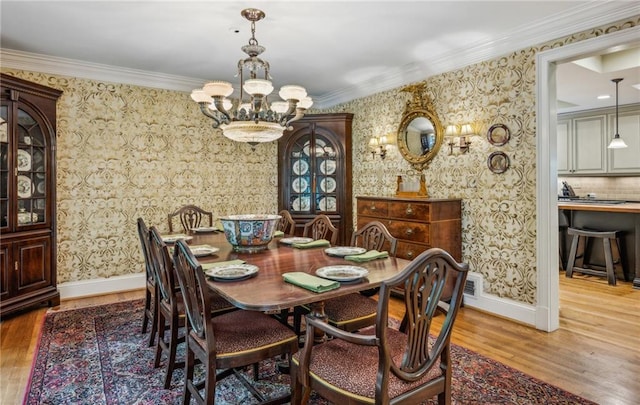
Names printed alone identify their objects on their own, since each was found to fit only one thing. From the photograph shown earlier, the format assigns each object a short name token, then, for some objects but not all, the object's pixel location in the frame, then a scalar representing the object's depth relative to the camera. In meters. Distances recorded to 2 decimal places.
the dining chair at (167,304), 2.17
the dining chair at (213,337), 1.75
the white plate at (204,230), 3.63
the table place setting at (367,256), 2.32
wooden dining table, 1.63
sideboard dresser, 3.59
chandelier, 2.61
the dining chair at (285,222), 3.82
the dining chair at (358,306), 2.19
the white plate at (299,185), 5.42
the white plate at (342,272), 1.89
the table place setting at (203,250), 2.53
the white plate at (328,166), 5.34
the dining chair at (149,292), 2.64
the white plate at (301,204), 5.41
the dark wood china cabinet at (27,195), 3.40
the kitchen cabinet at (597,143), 6.28
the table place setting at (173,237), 2.91
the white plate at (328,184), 5.35
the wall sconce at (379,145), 4.72
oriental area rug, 2.14
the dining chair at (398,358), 1.38
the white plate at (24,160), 3.54
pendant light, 5.82
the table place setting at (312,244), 2.80
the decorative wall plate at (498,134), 3.42
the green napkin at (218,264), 2.15
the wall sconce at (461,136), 3.72
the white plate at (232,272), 1.92
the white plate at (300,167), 5.40
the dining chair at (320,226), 3.41
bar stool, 4.51
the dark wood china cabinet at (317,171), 5.24
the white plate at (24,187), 3.54
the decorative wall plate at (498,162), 3.44
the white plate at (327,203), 5.34
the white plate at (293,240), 2.99
